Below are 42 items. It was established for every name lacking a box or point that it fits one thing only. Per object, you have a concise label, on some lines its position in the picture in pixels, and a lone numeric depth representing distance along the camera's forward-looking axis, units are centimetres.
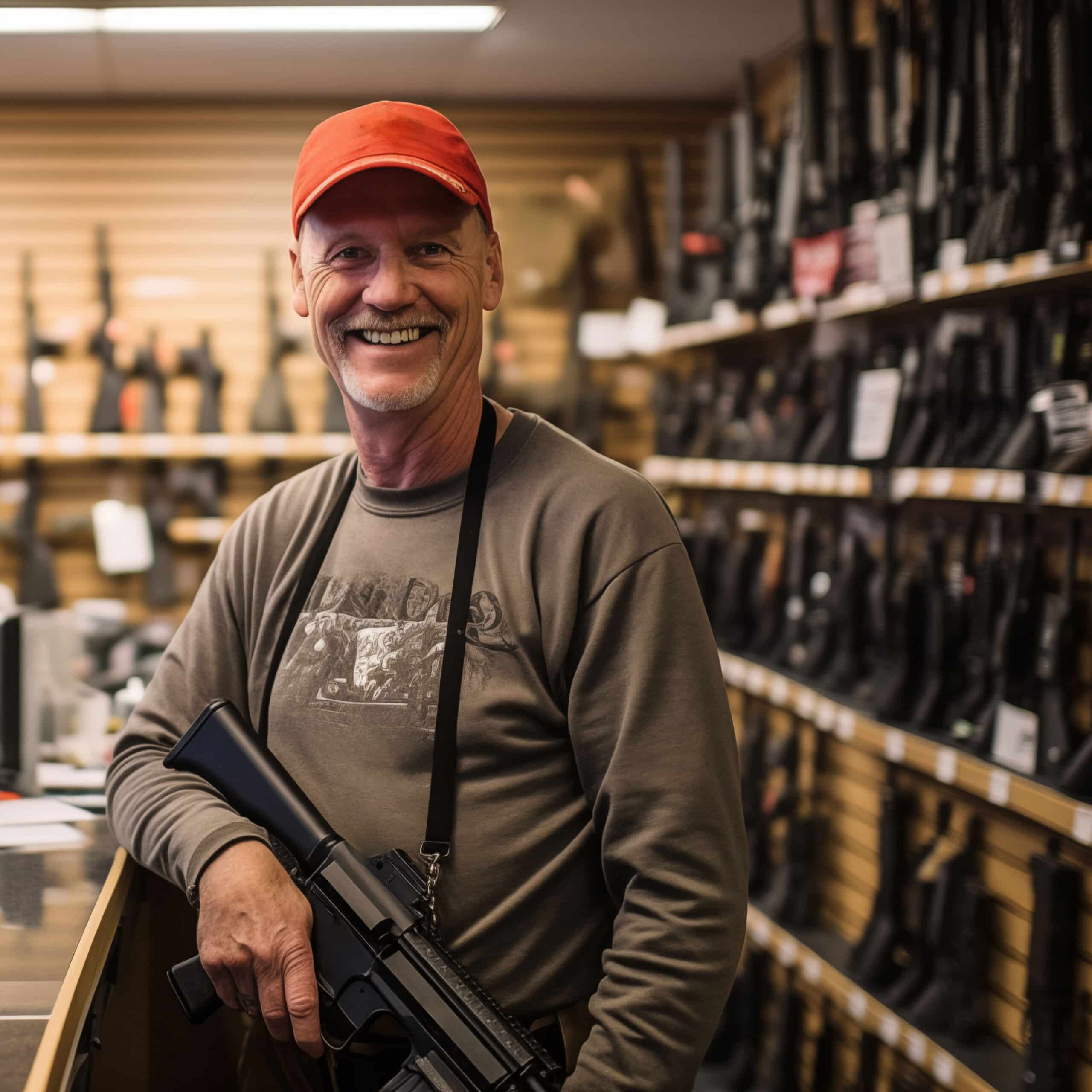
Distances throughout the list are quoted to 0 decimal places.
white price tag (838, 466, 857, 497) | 295
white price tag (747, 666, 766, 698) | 338
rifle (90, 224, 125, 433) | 470
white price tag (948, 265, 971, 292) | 247
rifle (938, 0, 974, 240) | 247
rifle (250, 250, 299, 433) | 473
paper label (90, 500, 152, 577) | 476
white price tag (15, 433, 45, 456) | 462
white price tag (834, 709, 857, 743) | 283
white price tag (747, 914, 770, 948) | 331
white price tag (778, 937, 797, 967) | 313
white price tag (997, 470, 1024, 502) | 226
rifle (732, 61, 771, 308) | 362
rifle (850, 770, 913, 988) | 273
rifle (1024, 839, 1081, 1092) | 217
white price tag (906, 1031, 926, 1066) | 247
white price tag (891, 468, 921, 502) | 265
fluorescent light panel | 376
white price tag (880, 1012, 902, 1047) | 255
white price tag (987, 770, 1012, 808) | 222
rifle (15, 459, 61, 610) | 475
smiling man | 121
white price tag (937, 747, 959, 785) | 241
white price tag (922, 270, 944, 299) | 256
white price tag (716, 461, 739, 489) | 370
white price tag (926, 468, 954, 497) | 252
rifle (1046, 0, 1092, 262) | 215
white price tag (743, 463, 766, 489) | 351
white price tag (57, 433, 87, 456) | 462
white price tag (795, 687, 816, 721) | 306
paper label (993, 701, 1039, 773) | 226
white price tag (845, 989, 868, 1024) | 270
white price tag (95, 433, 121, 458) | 464
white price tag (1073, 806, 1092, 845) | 198
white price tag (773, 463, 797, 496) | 330
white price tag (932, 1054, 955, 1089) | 238
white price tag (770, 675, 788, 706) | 322
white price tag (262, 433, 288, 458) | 465
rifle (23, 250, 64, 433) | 467
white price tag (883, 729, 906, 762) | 261
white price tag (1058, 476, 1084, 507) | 209
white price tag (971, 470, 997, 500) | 236
